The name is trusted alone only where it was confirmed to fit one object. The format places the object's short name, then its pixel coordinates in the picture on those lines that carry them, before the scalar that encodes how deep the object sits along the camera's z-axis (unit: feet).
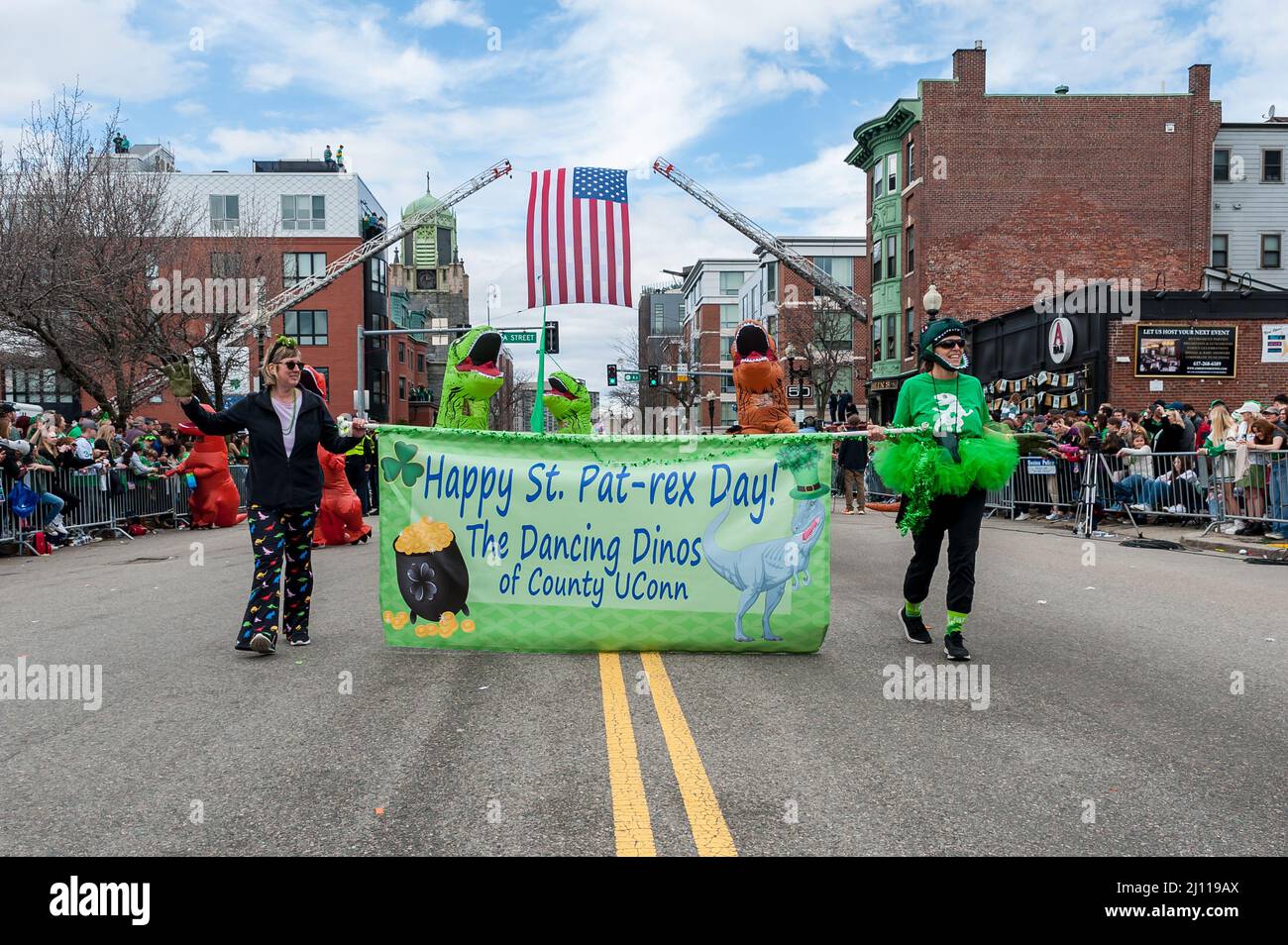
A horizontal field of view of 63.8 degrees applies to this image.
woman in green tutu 21.52
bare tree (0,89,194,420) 63.87
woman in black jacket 22.29
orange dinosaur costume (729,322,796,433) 36.68
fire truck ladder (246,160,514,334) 160.93
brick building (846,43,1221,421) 135.03
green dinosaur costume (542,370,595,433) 52.16
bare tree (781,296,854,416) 185.98
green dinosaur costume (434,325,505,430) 39.65
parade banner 21.06
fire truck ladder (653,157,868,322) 168.14
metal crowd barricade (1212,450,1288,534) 45.27
